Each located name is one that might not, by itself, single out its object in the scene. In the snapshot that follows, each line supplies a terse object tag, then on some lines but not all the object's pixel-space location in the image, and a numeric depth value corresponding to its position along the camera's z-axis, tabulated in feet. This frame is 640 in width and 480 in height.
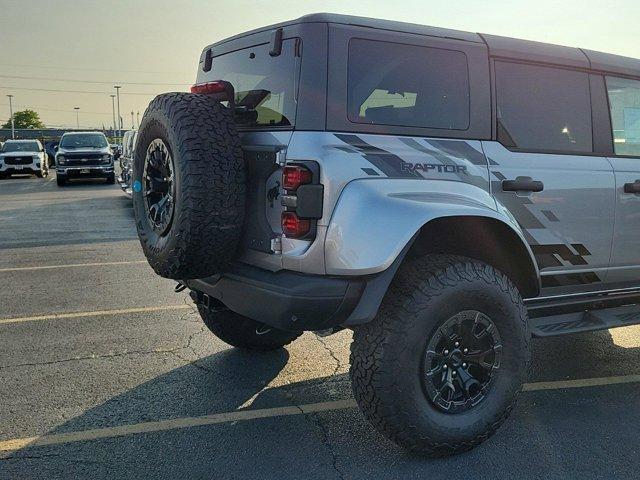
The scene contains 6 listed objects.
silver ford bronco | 9.29
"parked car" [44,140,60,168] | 121.39
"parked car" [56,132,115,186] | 69.82
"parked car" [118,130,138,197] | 51.47
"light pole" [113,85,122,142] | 341.00
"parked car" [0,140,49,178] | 83.87
